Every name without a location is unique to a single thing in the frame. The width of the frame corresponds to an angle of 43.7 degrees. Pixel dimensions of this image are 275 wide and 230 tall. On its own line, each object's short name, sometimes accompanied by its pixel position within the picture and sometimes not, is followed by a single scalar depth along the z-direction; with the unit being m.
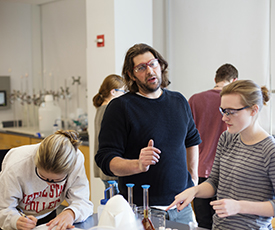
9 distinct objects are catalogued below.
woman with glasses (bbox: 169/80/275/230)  1.33
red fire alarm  3.30
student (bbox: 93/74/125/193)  2.68
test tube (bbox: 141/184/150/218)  1.28
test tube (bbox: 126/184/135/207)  1.35
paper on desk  1.45
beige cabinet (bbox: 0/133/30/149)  4.53
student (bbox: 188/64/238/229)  2.79
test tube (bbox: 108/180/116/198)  1.39
